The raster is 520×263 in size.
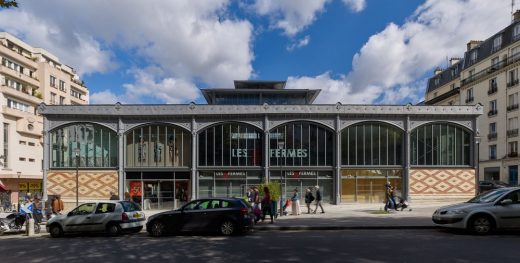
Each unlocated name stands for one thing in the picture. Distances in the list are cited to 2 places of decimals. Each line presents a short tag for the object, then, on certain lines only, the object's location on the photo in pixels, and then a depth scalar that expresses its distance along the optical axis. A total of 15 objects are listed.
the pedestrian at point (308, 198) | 23.28
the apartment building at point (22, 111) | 48.81
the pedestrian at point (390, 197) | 22.52
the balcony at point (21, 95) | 48.91
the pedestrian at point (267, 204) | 18.02
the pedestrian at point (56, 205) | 21.18
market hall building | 31.70
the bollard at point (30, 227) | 17.08
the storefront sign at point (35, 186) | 51.44
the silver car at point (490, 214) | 13.60
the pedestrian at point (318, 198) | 22.77
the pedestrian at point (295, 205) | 22.47
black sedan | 14.67
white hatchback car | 15.88
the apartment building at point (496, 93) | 45.50
